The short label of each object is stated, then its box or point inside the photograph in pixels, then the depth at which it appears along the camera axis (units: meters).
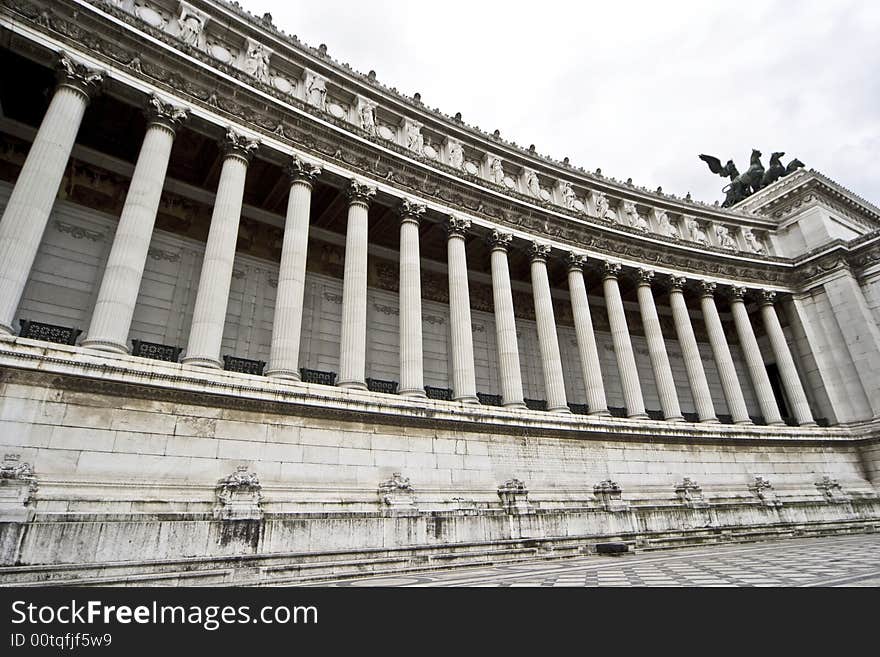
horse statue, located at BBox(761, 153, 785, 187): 42.54
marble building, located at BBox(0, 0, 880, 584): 12.64
